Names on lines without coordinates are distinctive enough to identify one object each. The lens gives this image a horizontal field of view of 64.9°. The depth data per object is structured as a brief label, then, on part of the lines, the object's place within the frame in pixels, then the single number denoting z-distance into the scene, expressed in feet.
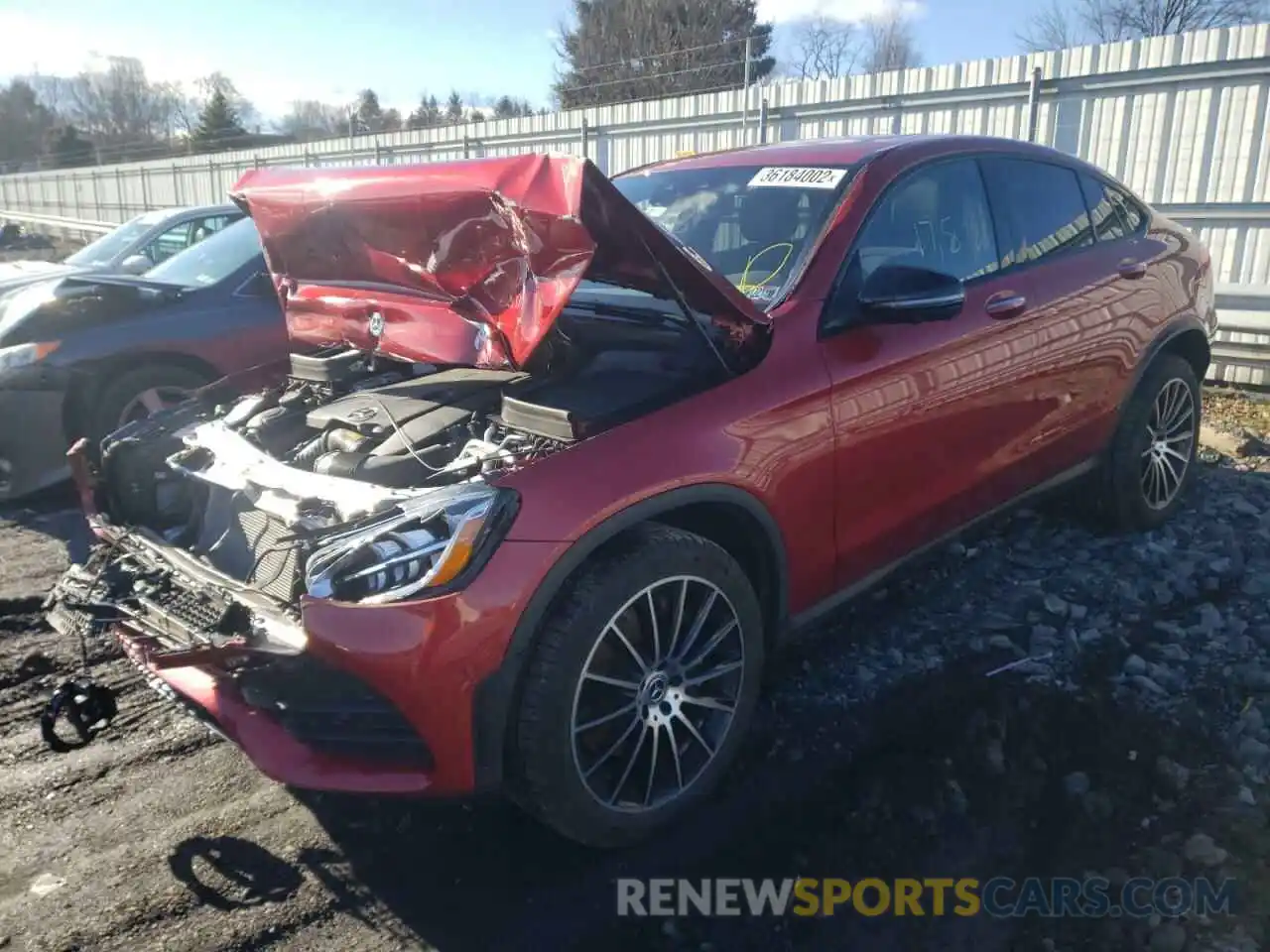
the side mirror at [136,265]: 24.24
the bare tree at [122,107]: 217.56
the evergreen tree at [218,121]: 174.19
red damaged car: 8.05
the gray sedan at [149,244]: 25.12
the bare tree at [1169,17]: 107.45
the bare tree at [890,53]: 117.70
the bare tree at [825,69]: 94.88
